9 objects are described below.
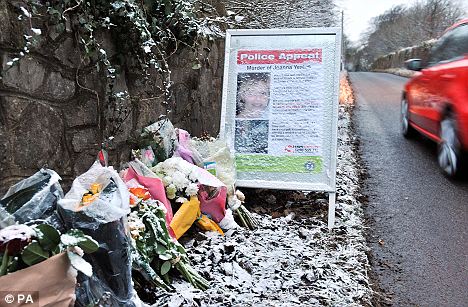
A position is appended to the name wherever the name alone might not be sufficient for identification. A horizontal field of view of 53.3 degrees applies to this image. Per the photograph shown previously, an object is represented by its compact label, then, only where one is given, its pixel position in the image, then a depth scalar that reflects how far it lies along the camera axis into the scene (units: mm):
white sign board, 4086
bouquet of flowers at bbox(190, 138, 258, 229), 3876
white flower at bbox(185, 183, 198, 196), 3375
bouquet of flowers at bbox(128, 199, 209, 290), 2602
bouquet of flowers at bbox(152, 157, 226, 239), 3293
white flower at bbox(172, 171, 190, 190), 3371
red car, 4492
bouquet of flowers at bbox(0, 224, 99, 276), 1762
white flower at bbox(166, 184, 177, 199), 3301
